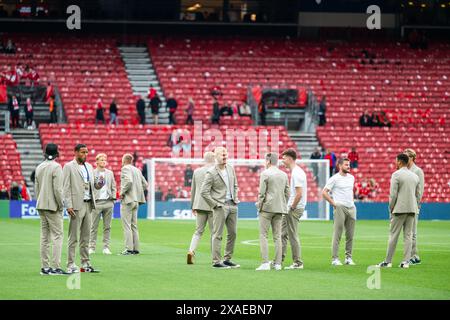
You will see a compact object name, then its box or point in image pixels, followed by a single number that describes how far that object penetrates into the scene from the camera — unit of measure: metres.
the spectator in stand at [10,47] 56.34
